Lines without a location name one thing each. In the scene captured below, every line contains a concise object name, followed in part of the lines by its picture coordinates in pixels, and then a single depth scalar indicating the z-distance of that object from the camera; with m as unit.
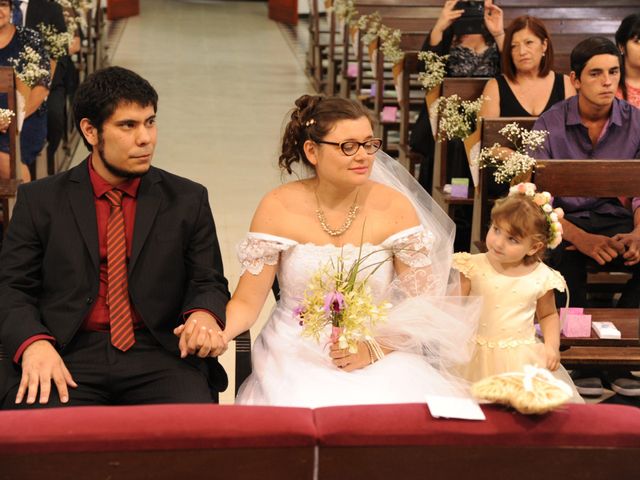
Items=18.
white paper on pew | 2.42
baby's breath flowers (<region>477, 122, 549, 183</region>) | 4.64
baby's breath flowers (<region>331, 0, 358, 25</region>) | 9.62
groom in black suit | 3.31
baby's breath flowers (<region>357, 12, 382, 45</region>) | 8.50
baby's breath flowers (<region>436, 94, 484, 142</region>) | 5.83
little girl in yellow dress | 3.56
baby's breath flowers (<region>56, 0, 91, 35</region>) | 8.33
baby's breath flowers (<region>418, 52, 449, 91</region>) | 6.42
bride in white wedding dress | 3.34
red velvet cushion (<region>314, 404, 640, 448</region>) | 2.38
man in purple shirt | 4.87
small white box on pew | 4.27
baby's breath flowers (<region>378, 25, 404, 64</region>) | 7.56
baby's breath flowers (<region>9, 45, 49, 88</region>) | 6.15
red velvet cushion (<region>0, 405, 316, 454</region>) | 2.34
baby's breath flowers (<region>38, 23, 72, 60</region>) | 7.09
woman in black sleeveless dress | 5.77
